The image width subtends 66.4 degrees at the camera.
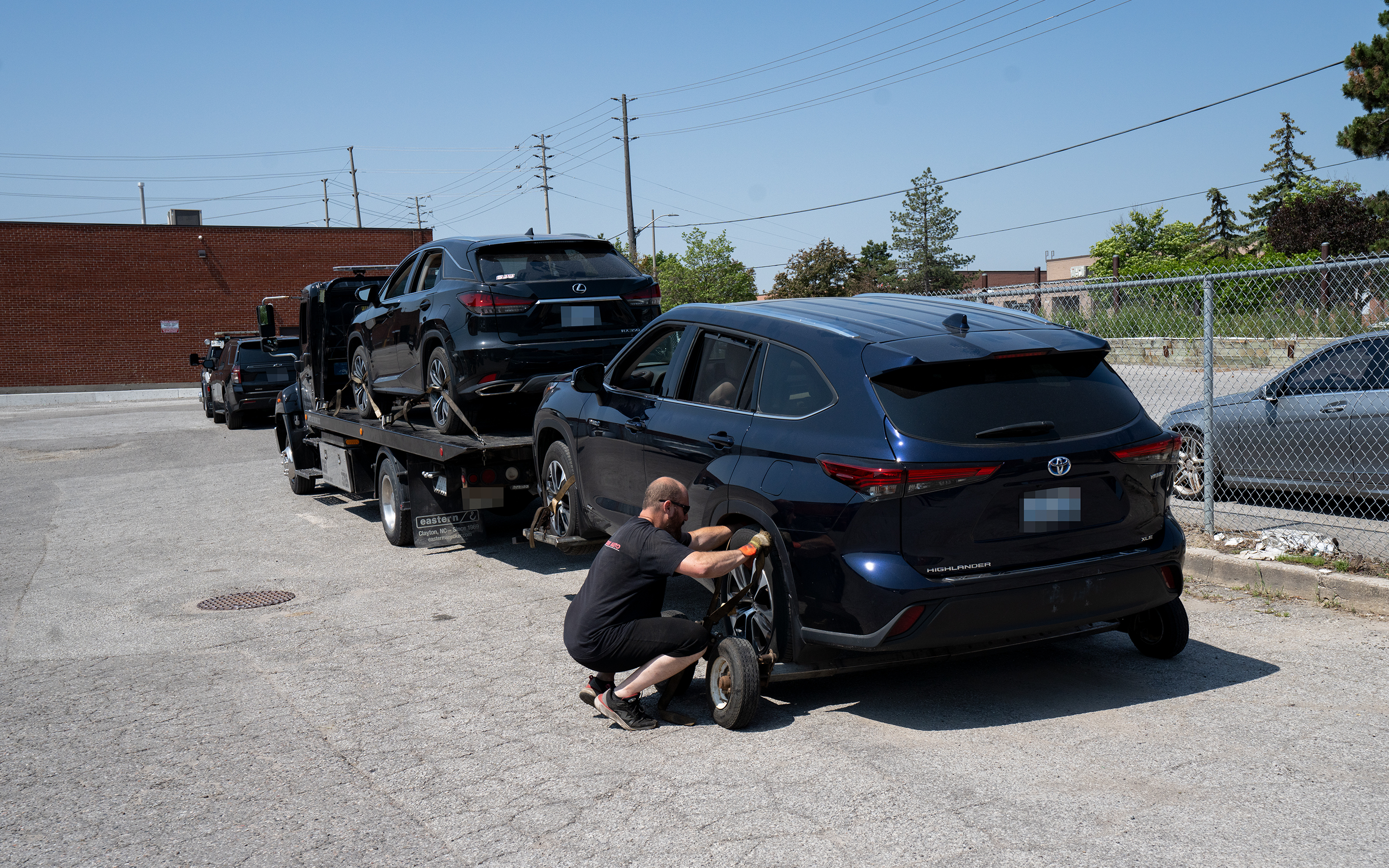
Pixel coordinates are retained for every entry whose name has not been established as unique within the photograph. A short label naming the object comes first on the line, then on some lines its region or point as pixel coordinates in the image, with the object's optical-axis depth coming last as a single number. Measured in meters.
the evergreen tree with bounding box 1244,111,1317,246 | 81.19
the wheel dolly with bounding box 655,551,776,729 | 4.68
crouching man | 4.84
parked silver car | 7.93
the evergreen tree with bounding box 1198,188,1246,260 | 88.38
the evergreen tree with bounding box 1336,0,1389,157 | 19.42
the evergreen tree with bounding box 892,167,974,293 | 76.25
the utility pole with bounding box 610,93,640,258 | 43.09
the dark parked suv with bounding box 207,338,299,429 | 22.83
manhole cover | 7.76
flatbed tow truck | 8.70
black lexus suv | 8.23
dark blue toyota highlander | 4.40
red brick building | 44.94
